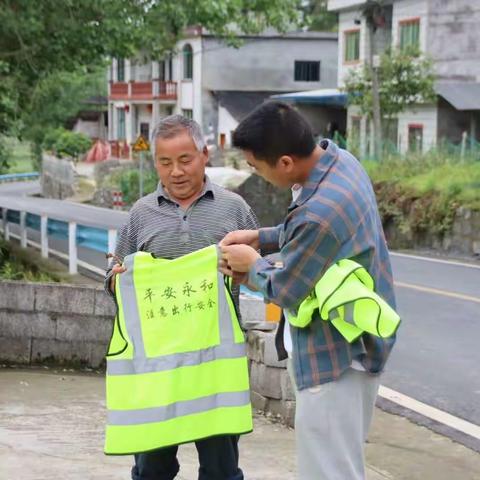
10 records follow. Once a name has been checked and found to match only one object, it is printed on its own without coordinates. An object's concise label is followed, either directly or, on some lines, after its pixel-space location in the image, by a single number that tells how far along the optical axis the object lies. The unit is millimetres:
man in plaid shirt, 3078
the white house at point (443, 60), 30984
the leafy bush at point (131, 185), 35844
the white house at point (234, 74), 47969
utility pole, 26338
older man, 4027
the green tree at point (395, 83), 28516
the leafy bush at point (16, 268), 10312
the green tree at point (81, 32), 14125
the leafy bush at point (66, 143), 52188
